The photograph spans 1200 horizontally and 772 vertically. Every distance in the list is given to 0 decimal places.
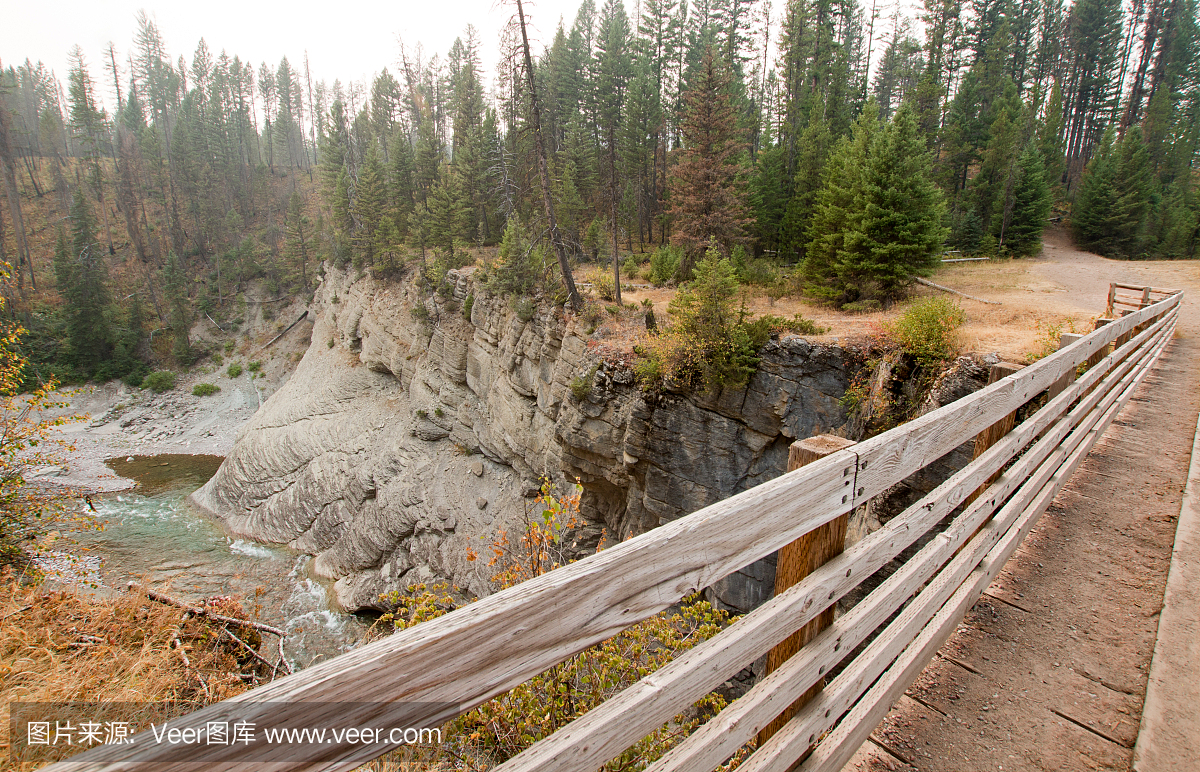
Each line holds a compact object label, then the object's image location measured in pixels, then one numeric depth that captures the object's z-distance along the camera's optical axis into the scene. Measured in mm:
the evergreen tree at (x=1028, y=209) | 30734
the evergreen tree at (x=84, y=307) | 39500
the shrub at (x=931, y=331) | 10172
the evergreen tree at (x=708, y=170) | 22547
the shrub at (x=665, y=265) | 23594
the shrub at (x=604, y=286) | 20203
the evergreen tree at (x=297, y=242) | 45166
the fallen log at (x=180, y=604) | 5586
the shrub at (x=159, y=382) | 39500
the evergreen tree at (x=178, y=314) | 41906
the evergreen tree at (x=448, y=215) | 29438
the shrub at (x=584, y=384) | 16094
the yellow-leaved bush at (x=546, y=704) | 3704
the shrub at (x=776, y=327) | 13502
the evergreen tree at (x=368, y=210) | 31828
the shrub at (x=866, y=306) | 17484
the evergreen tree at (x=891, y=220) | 16812
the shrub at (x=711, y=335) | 13328
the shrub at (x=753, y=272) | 22156
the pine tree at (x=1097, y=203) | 34219
